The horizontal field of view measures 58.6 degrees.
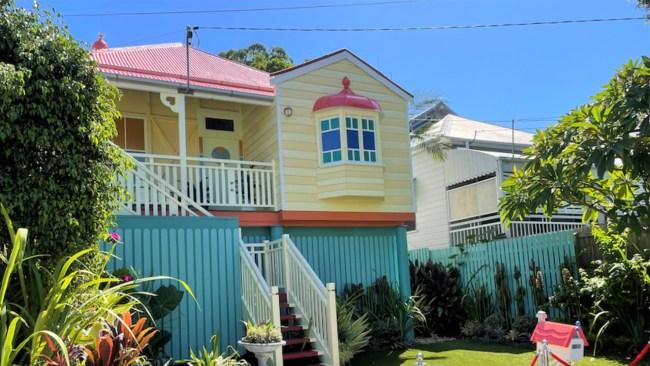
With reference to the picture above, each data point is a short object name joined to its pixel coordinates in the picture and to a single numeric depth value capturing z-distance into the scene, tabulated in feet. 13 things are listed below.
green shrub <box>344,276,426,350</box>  36.50
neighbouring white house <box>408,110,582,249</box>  59.72
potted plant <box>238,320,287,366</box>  24.86
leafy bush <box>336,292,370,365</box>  31.17
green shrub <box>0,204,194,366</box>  15.80
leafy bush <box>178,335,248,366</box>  22.32
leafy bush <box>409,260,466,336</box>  44.42
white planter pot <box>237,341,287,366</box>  24.81
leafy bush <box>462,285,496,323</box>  43.37
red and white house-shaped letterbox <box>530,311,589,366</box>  19.67
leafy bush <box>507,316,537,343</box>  36.86
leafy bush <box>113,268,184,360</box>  26.48
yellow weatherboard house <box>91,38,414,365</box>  31.28
